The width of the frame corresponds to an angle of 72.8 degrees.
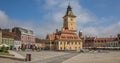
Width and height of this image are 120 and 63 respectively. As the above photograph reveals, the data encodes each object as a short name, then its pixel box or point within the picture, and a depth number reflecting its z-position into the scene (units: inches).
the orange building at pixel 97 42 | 2178.6
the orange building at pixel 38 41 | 2196.6
